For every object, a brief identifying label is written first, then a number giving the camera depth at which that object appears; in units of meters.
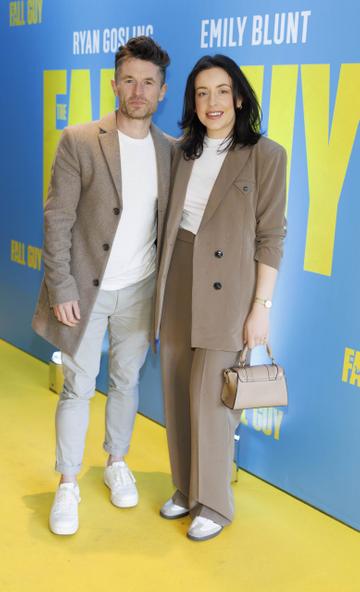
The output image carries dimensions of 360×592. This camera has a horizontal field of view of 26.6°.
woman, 2.42
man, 2.50
